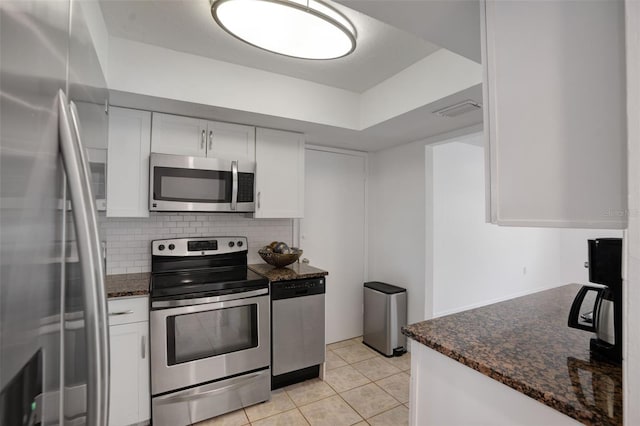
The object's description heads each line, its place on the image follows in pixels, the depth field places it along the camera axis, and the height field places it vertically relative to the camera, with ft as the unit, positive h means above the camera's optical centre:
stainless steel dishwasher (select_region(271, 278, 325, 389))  8.11 -3.04
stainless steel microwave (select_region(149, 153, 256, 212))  7.50 +0.85
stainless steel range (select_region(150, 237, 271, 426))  6.74 -2.84
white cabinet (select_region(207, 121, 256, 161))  8.36 +2.11
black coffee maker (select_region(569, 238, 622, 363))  3.51 -0.94
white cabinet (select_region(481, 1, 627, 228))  2.63 +0.99
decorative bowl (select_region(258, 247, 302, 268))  9.09 -1.18
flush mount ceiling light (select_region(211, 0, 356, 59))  4.72 +3.13
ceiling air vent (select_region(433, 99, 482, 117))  7.13 +2.59
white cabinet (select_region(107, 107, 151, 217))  7.34 +1.32
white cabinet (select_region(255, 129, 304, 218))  9.00 +1.30
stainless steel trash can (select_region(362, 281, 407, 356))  10.40 -3.48
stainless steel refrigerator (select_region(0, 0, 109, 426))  1.33 -0.09
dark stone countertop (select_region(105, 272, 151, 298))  6.50 -1.53
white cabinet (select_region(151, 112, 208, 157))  7.76 +2.11
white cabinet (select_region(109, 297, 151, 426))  6.47 -3.04
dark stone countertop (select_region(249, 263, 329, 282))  8.22 -1.54
